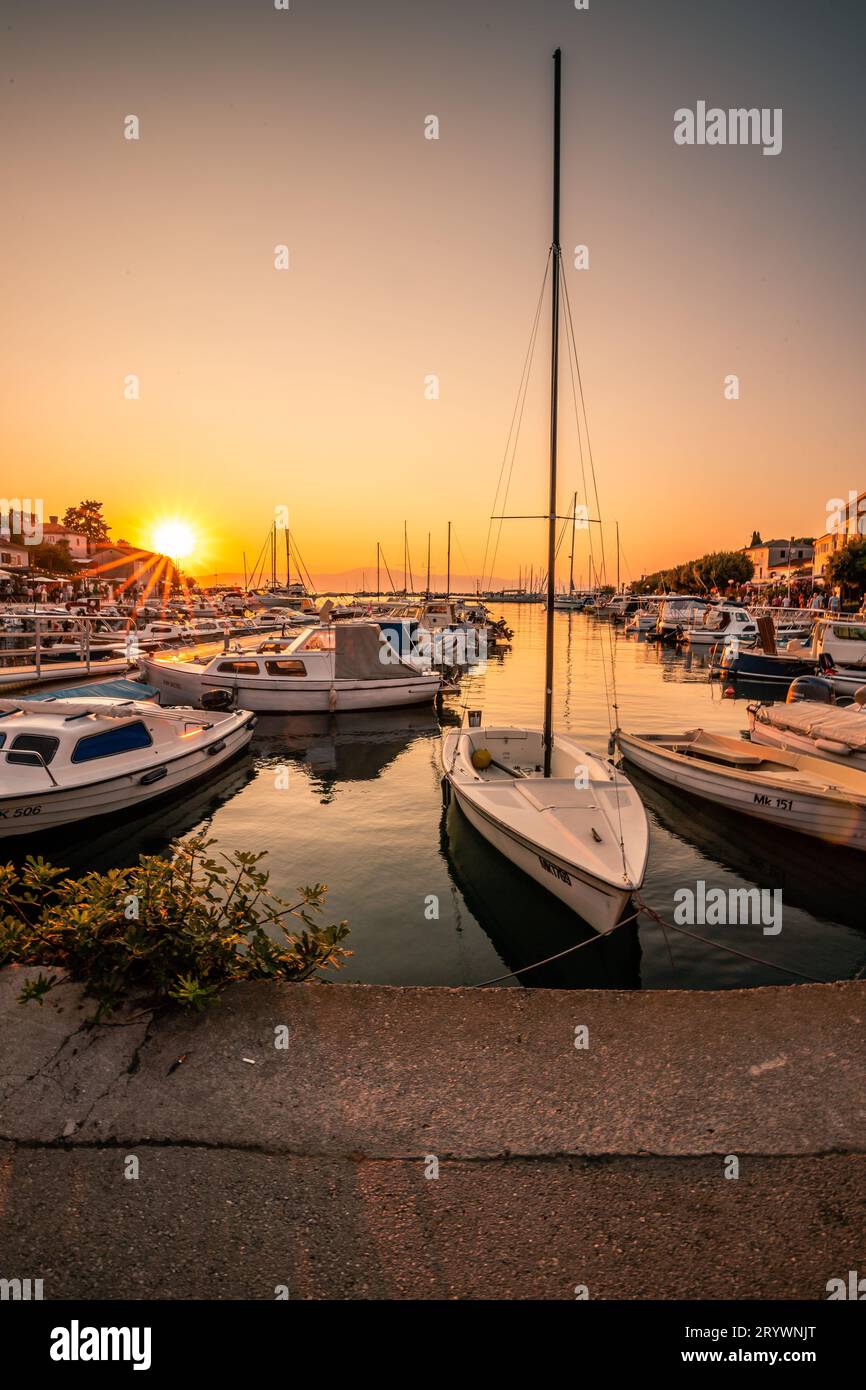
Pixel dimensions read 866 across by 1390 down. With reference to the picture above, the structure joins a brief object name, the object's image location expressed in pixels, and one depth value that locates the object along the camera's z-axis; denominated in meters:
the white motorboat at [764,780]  13.16
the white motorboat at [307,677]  26.91
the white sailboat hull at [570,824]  8.65
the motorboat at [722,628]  57.38
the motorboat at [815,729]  15.68
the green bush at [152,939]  5.01
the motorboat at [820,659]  33.73
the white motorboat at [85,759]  12.46
